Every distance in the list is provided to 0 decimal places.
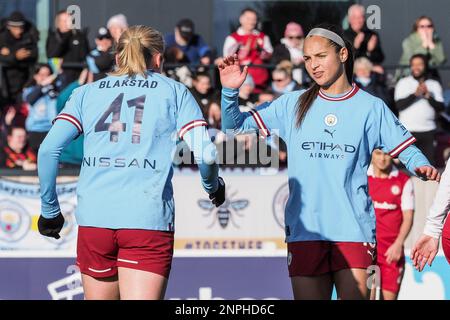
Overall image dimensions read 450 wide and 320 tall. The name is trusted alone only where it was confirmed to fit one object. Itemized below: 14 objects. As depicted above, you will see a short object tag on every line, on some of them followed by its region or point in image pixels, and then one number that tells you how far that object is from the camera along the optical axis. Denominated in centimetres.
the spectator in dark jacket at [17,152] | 1151
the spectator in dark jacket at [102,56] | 1174
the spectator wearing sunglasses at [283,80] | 1184
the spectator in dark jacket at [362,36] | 1214
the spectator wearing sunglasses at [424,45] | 1229
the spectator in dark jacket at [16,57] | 1212
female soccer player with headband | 588
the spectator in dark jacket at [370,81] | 1173
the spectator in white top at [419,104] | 1169
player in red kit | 998
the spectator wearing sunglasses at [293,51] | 1219
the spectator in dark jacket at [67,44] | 1215
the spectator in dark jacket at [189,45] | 1228
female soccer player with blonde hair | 543
